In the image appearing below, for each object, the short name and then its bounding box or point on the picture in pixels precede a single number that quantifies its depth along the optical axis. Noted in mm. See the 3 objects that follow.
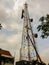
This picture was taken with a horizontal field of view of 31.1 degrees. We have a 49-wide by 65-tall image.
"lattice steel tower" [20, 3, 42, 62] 32736
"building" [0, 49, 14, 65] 29589
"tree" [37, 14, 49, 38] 19128
